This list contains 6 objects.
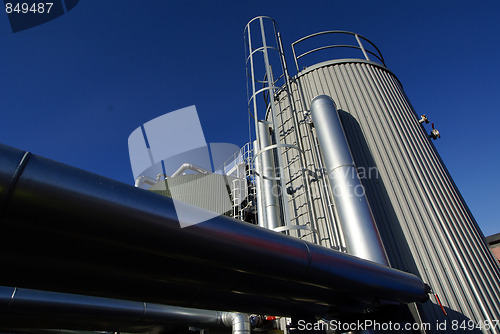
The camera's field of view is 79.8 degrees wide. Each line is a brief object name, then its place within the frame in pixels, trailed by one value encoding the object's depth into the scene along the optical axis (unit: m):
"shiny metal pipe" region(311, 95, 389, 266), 5.48
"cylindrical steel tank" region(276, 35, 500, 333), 5.66
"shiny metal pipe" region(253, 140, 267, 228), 8.00
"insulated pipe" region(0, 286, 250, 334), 4.53
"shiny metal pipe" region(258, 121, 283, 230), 7.84
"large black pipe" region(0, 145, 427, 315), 1.77
